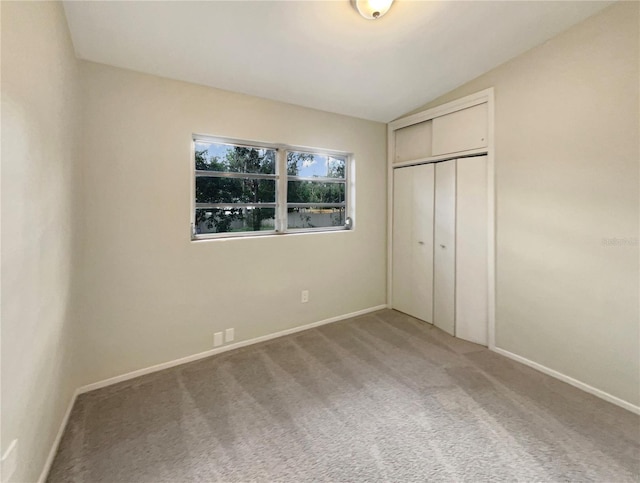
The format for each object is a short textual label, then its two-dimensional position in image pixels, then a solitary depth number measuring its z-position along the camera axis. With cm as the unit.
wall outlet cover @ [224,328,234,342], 275
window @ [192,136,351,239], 270
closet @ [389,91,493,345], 285
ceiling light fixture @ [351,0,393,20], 182
